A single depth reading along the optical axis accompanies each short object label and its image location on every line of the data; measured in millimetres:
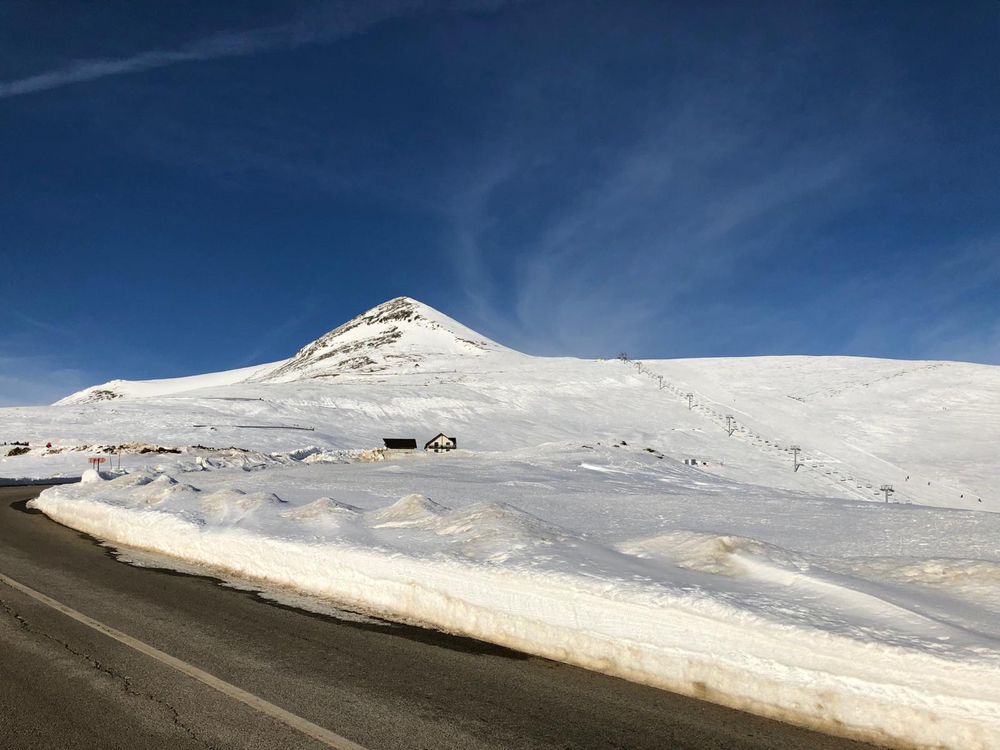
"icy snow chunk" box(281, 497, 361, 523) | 11577
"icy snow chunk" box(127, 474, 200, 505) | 15500
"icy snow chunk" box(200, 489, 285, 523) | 12721
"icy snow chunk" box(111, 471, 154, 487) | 18545
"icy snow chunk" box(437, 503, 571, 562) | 8203
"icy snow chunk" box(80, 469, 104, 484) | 20547
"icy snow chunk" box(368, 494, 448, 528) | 10668
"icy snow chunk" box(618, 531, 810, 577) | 7434
